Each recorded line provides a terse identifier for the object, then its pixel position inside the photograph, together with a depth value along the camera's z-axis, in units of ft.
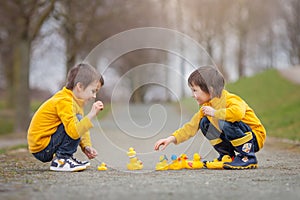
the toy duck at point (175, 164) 16.79
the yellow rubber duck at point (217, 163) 16.58
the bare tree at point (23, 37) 48.47
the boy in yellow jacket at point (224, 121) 15.85
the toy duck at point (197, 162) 16.88
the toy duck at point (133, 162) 16.56
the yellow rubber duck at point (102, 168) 16.88
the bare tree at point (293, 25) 115.65
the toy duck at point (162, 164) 16.63
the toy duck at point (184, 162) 16.90
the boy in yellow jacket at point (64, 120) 16.11
